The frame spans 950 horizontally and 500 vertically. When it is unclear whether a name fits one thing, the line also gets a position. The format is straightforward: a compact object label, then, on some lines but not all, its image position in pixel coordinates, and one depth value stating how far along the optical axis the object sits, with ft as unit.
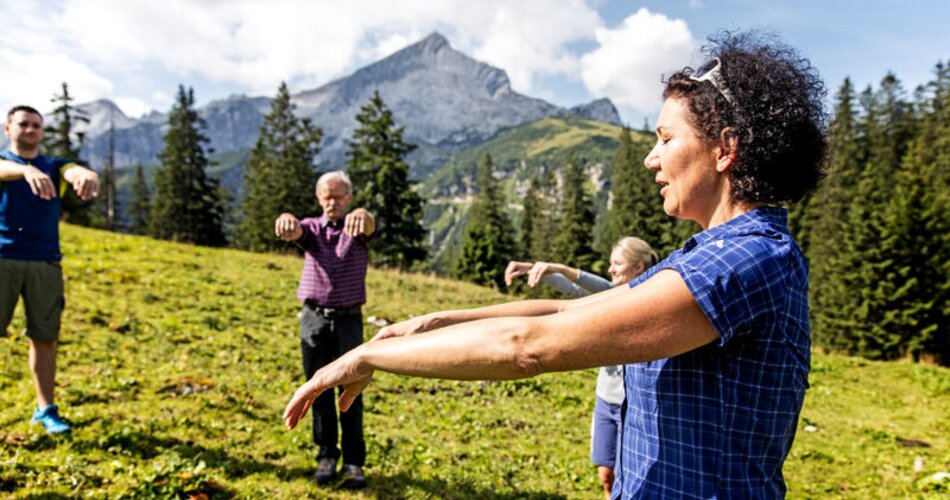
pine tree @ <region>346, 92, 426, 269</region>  136.67
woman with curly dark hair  4.44
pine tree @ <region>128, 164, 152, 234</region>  262.26
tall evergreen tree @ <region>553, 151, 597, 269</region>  201.36
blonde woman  16.89
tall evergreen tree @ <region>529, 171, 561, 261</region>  243.60
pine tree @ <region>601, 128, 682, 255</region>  196.24
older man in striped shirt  19.04
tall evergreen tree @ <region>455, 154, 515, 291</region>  216.54
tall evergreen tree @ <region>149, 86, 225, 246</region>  165.68
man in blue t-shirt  18.74
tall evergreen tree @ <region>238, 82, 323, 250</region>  165.17
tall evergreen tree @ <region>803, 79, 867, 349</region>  130.31
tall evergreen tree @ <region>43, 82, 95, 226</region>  158.92
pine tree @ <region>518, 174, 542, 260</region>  263.74
